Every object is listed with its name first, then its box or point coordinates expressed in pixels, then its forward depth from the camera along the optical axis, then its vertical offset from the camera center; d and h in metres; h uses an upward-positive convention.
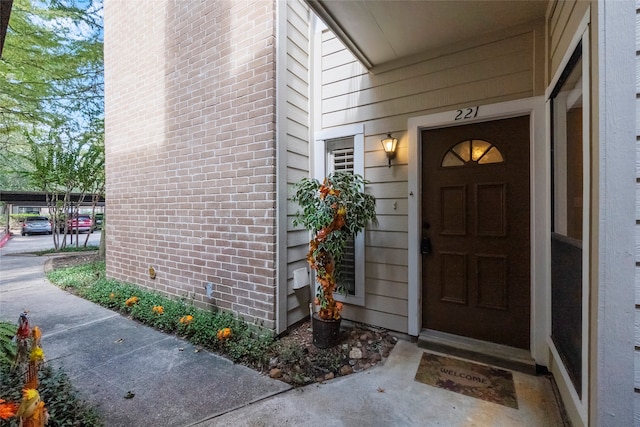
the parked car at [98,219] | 14.79 -0.43
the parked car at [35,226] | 14.81 -0.73
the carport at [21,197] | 12.43 +0.70
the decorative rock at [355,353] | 2.40 -1.24
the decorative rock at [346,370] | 2.20 -1.27
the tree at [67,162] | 6.35 +1.18
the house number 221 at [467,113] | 2.37 +0.85
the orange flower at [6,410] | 0.90 -0.66
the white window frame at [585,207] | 1.27 +0.02
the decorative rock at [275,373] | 2.15 -1.26
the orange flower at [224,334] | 2.57 -1.14
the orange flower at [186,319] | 2.84 -1.11
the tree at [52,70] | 4.96 +2.88
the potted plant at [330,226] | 2.44 -0.13
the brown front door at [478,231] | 2.28 -0.17
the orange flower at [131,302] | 3.44 -1.12
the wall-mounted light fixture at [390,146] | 2.67 +0.64
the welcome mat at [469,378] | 1.91 -1.26
